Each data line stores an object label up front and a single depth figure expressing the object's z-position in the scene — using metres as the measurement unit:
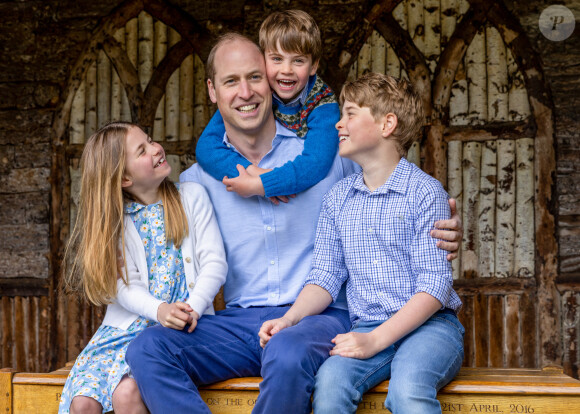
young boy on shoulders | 3.03
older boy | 2.49
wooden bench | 2.59
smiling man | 2.70
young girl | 2.85
